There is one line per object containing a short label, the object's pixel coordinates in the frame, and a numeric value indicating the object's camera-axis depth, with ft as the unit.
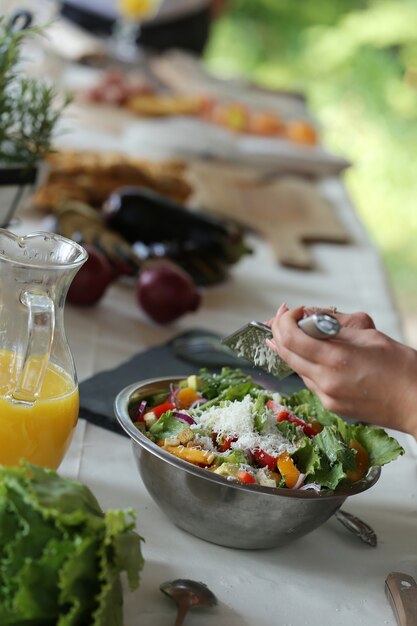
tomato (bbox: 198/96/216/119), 12.20
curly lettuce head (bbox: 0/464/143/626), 2.99
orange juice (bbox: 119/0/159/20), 15.43
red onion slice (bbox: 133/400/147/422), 3.95
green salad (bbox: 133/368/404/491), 3.67
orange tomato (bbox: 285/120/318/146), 11.61
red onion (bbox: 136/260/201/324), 5.67
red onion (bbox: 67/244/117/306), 5.64
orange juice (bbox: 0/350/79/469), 3.54
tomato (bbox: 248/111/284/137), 11.69
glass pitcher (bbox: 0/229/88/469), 3.49
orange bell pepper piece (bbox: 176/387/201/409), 4.08
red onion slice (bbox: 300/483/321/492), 3.64
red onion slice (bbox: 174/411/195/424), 3.84
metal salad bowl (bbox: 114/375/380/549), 3.59
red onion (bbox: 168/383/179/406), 4.07
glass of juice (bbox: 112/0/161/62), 15.07
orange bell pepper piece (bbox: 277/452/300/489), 3.67
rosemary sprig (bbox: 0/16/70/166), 5.01
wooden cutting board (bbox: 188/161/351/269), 7.55
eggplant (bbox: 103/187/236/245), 6.36
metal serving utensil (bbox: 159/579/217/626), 3.43
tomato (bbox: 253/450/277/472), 3.70
